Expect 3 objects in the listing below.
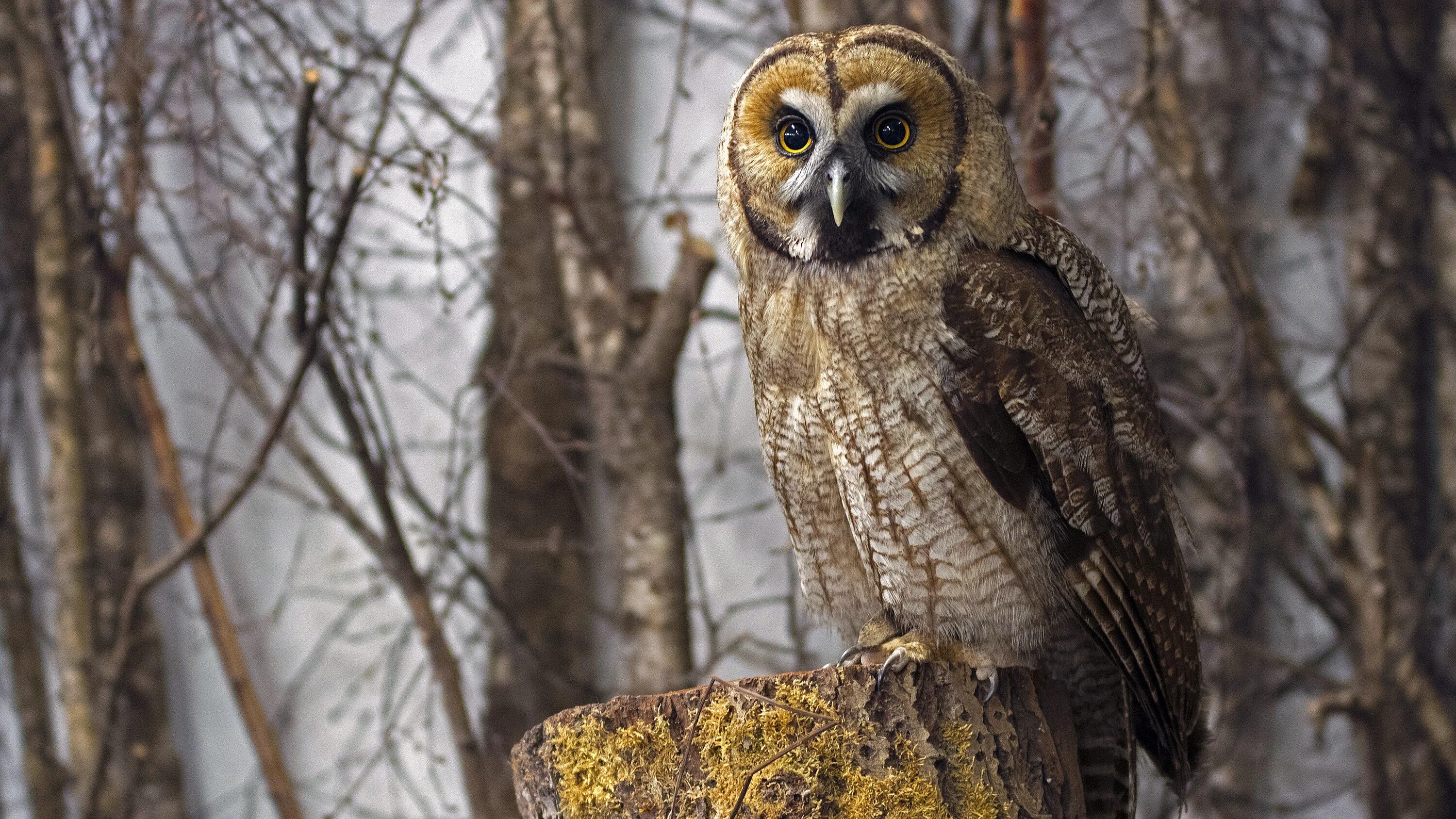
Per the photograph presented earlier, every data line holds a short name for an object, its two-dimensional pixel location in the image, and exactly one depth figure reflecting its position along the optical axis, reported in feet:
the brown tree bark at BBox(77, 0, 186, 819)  19.11
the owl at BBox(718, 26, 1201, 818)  9.30
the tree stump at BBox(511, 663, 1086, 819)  8.42
